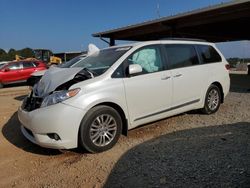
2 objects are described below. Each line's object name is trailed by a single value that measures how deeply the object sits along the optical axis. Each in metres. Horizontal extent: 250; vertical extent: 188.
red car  12.25
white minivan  3.05
